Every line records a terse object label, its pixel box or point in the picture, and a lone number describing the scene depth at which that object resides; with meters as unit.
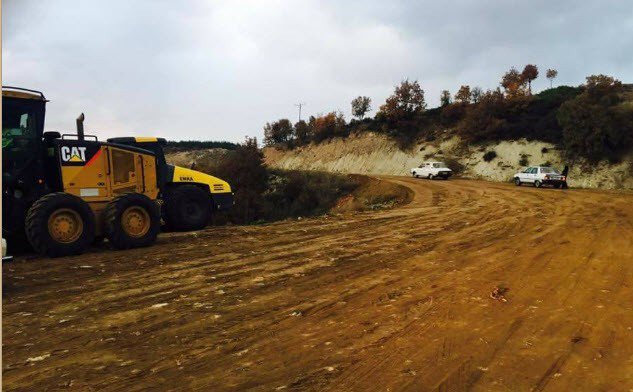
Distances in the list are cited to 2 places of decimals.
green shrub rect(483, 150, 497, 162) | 44.59
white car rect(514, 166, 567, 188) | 31.36
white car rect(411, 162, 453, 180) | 40.72
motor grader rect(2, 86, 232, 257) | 9.21
